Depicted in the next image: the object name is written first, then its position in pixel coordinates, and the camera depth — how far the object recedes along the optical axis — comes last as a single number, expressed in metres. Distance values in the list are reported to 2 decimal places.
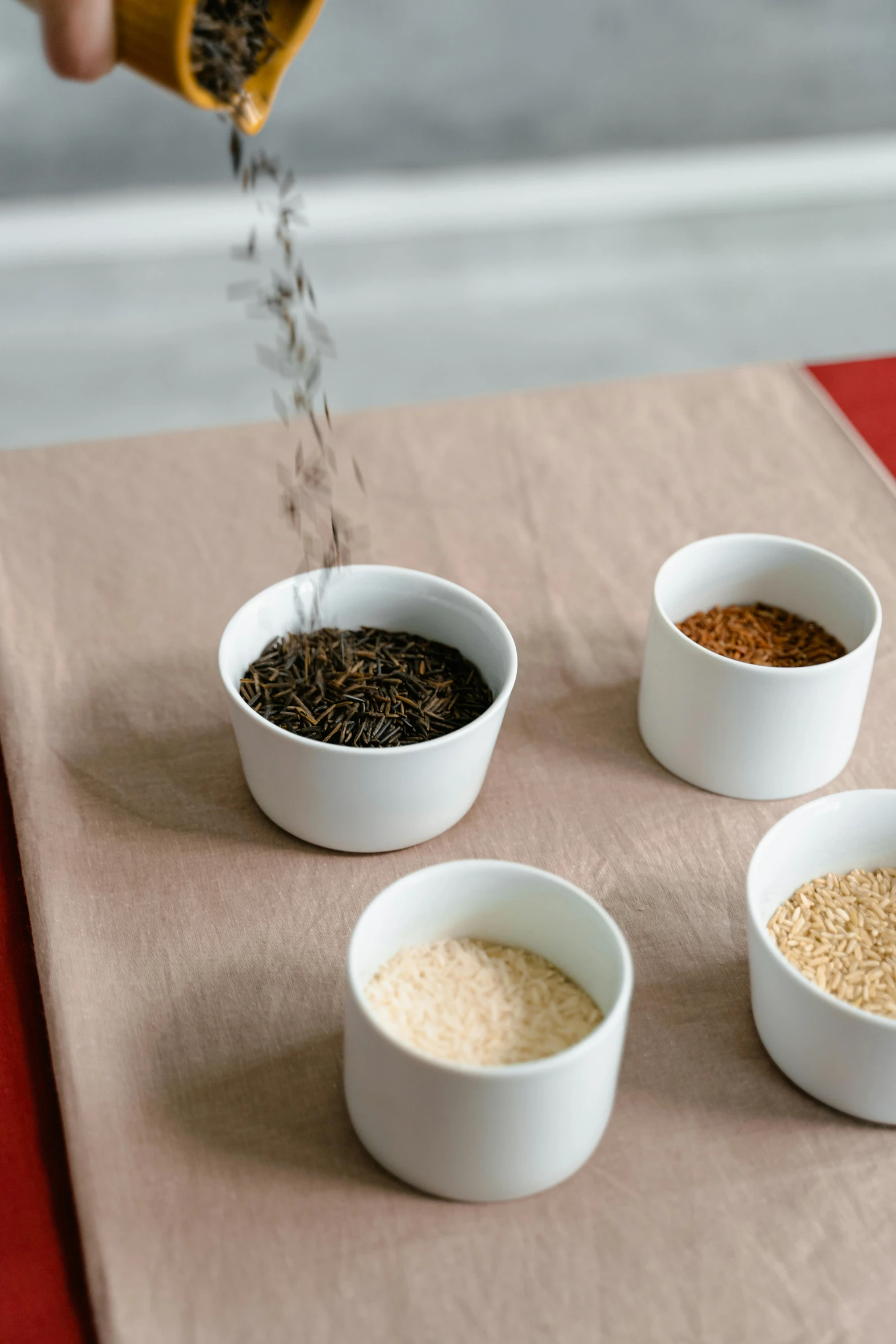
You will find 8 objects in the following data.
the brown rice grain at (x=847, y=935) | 0.97
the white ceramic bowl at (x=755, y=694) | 1.04
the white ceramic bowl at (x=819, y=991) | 0.94
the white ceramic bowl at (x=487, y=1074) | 0.91
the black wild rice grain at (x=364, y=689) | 1.03
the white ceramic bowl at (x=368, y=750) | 1.01
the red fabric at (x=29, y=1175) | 0.92
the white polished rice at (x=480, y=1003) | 0.94
